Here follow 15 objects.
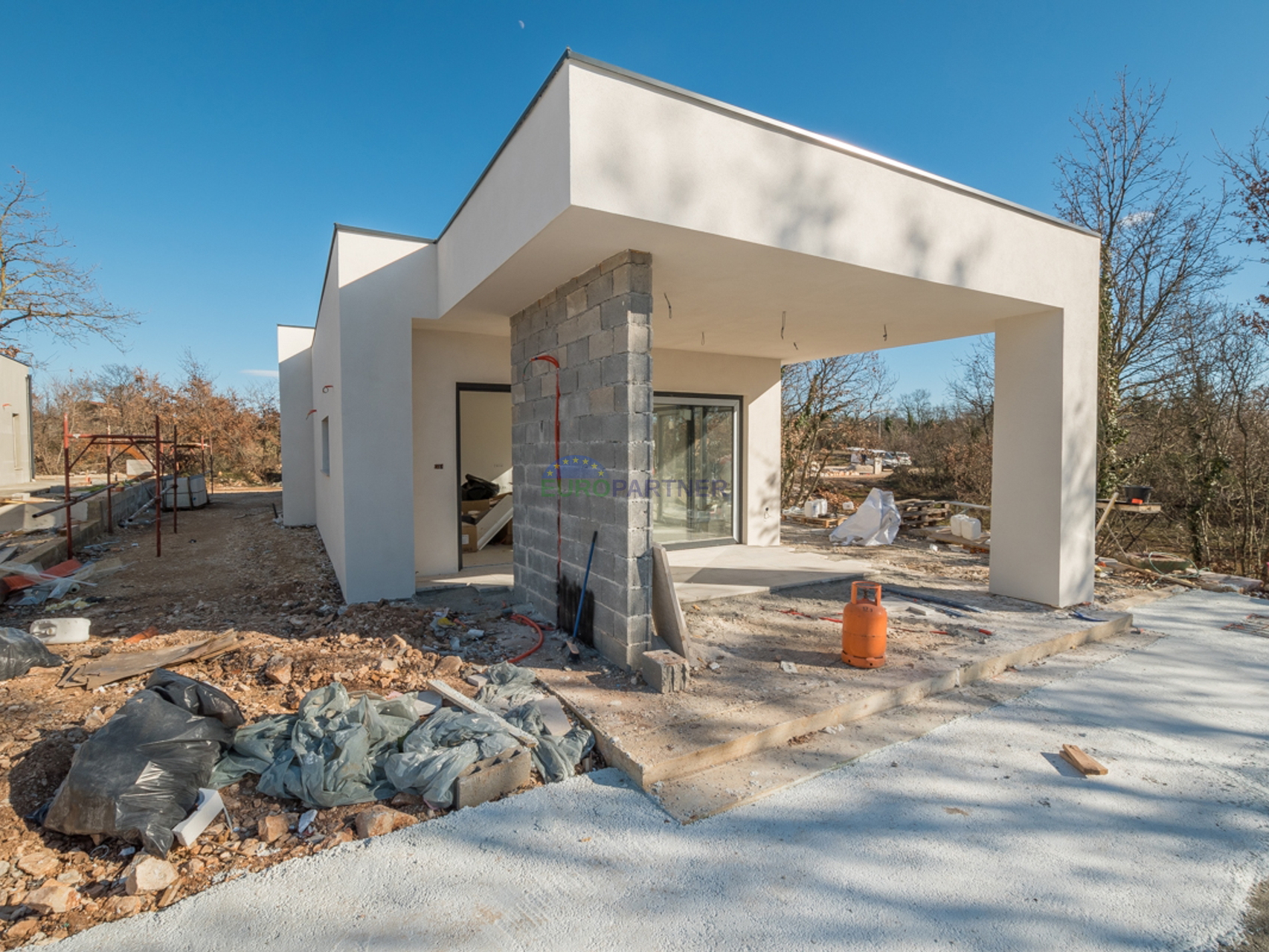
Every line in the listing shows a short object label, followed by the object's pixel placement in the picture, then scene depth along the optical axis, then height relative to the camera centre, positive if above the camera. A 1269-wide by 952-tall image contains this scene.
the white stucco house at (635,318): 3.26 +1.34
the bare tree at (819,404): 13.62 +1.35
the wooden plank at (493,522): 7.98 -0.89
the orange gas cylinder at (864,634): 3.77 -1.17
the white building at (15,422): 13.69 +0.97
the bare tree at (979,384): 14.23 +1.96
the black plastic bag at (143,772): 2.12 -1.23
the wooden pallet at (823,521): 11.02 -1.24
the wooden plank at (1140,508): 7.23 -0.65
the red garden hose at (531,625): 3.96 -1.36
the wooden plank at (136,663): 3.52 -1.33
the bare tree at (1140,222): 8.91 +3.81
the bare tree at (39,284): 13.66 +4.42
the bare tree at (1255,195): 7.27 +3.43
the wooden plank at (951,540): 8.59 -1.28
